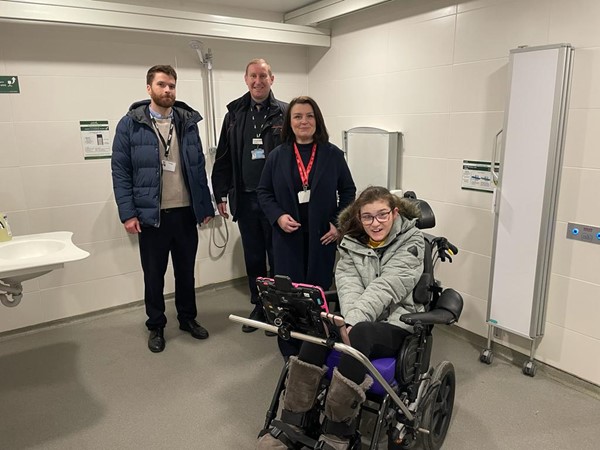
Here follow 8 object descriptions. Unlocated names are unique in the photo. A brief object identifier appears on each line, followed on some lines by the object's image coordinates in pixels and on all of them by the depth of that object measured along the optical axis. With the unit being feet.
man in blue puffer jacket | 8.98
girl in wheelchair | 5.43
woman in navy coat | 8.32
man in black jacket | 9.90
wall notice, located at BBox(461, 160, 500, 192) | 9.12
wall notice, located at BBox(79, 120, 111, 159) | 10.62
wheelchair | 5.19
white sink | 6.39
